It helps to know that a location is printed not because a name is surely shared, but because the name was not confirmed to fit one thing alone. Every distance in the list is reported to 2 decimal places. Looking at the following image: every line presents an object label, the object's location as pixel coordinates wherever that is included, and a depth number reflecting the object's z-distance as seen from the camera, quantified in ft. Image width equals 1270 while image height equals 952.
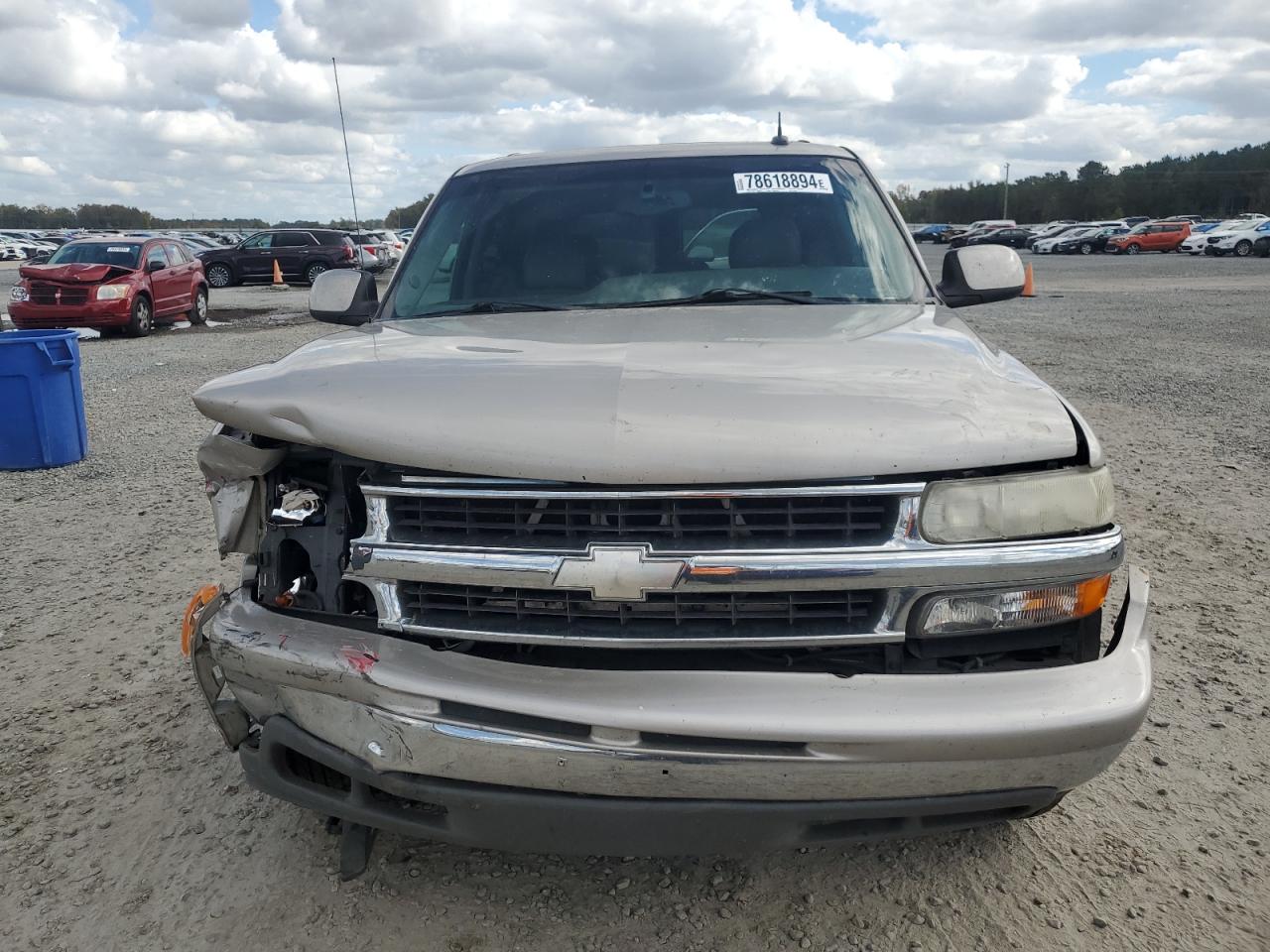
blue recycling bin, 22.13
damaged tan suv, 6.23
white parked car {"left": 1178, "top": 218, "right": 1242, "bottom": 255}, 130.31
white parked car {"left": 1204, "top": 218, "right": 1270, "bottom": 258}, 121.19
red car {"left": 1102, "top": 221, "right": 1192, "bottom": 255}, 142.72
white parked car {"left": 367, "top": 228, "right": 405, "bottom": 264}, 97.52
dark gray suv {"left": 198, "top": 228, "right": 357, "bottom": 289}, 88.53
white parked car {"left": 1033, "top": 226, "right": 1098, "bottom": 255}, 161.07
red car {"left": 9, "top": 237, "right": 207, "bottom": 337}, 49.67
